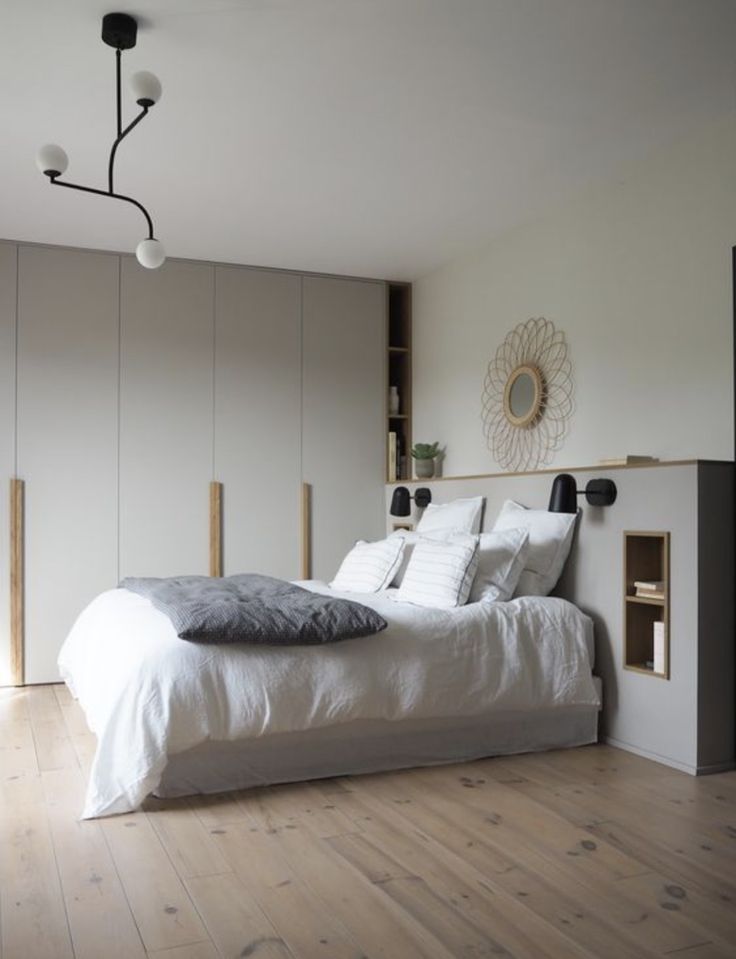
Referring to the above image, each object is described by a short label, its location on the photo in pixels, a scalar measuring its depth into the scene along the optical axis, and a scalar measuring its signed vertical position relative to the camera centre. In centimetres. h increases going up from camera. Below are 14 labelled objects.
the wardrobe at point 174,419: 524 +41
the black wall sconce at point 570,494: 382 -3
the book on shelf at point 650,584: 358 -39
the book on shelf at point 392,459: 607 +18
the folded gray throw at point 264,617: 315 -47
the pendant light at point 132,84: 287 +127
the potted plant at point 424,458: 569 +18
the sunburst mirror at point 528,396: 466 +48
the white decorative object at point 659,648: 355 -63
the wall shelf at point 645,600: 358 -45
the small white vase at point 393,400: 616 +58
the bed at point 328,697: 300 -76
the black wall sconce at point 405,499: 545 -8
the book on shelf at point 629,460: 383 +11
